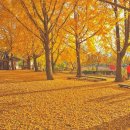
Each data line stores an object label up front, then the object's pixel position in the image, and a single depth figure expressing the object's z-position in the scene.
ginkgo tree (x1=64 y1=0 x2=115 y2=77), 10.04
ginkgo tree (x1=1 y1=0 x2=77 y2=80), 8.92
